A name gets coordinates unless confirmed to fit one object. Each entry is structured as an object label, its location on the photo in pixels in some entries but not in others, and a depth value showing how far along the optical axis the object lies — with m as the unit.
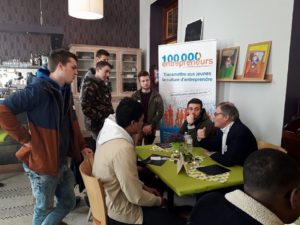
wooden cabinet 5.25
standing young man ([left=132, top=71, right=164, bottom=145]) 3.39
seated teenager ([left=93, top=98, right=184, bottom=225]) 1.39
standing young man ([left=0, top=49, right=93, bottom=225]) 1.56
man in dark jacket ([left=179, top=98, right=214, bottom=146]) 2.67
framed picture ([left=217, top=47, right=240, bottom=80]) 2.93
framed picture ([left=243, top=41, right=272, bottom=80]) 2.49
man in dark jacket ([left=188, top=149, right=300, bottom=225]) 0.80
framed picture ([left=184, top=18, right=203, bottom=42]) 3.56
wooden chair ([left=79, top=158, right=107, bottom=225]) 1.35
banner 3.12
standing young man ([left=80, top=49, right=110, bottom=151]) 2.76
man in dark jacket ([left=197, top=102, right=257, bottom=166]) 1.93
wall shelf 2.46
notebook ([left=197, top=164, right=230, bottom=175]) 1.77
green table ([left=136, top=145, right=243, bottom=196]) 1.51
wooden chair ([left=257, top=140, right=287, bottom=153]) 2.19
